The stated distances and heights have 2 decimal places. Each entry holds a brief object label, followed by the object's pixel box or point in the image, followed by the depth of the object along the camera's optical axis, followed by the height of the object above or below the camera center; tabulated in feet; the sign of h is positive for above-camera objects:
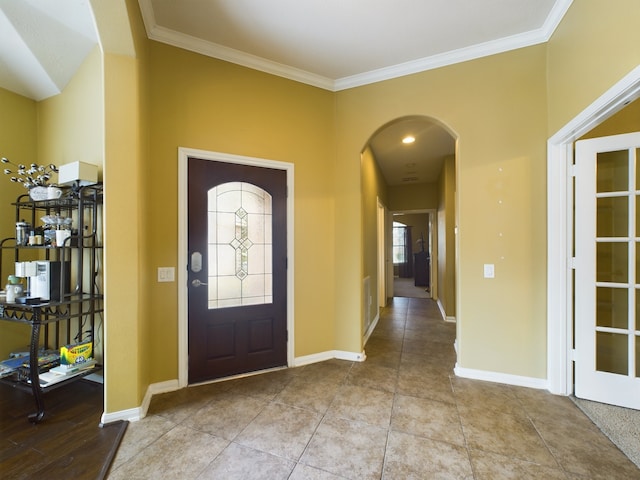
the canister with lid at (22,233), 7.54 +0.22
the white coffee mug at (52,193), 7.38 +1.32
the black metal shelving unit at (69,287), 6.39 -1.32
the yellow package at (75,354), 7.00 -3.01
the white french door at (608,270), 6.49 -0.79
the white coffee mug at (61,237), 7.06 +0.10
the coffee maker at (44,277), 6.91 -0.96
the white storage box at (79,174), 6.86 +1.75
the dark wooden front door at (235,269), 7.99 -0.90
